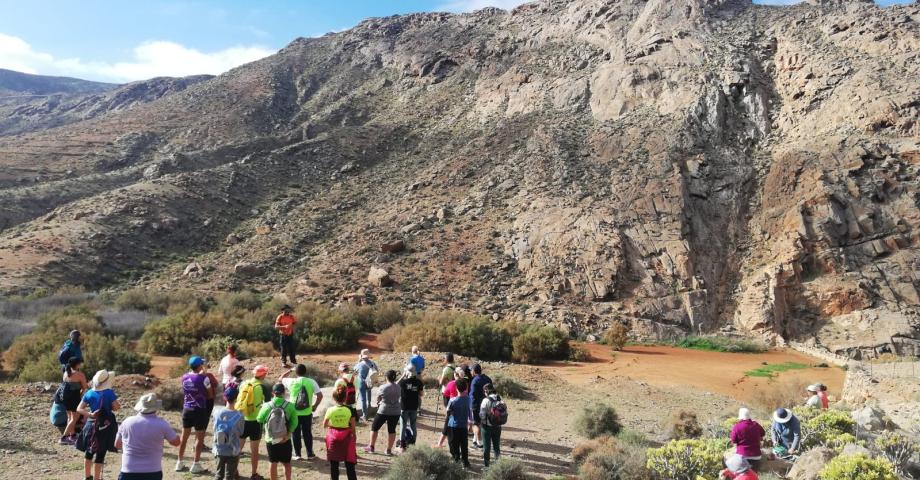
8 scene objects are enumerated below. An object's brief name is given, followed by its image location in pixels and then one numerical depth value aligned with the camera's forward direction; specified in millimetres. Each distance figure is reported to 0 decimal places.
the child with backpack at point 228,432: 7547
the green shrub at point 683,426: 11734
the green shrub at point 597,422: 11739
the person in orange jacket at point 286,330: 14781
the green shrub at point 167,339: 19688
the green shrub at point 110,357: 15383
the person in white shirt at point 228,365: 9531
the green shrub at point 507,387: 15045
